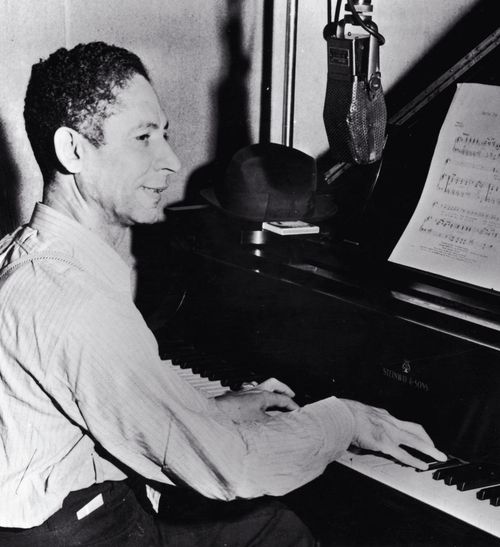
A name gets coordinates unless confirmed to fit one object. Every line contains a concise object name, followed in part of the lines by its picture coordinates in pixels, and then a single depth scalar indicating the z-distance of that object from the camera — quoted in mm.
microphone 1808
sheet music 1687
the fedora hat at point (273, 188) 2082
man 1215
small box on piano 2031
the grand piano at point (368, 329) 1496
